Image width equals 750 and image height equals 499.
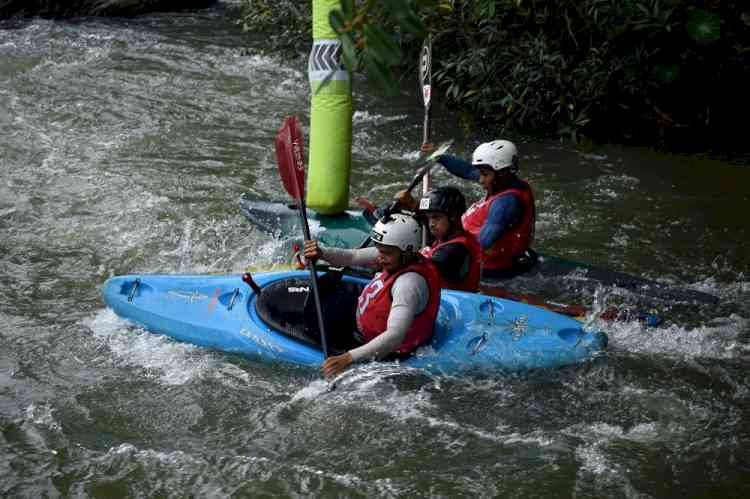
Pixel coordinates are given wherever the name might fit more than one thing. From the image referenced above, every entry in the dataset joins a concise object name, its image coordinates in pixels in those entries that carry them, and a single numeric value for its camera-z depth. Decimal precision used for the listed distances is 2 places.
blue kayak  10.12
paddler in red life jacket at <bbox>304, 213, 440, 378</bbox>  9.30
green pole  12.39
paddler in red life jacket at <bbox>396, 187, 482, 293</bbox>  10.55
